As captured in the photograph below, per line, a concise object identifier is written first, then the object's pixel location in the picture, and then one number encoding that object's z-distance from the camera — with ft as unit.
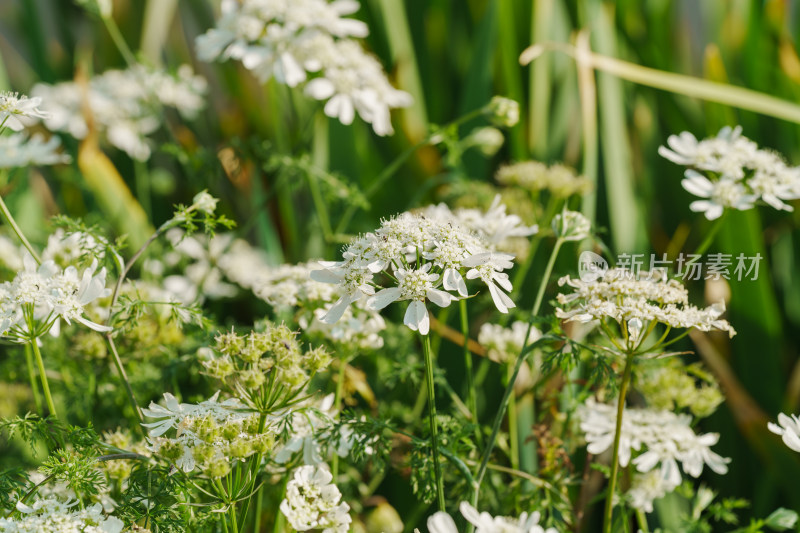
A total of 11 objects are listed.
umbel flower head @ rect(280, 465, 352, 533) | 2.82
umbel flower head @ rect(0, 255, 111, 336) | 2.83
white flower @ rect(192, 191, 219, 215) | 2.97
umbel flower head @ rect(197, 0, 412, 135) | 3.31
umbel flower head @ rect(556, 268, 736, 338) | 2.82
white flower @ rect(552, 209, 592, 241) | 3.02
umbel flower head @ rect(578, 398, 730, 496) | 3.04
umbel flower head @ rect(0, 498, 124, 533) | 2.72
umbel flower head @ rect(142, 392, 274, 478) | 2.73
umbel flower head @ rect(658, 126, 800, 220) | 3.14
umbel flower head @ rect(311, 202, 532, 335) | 2.80
